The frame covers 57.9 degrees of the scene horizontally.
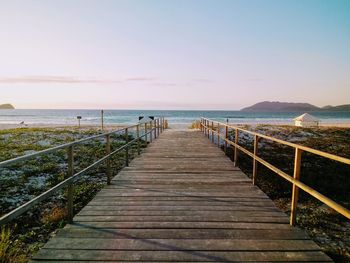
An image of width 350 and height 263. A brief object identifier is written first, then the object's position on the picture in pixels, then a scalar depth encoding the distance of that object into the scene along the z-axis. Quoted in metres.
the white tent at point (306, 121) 35.00
